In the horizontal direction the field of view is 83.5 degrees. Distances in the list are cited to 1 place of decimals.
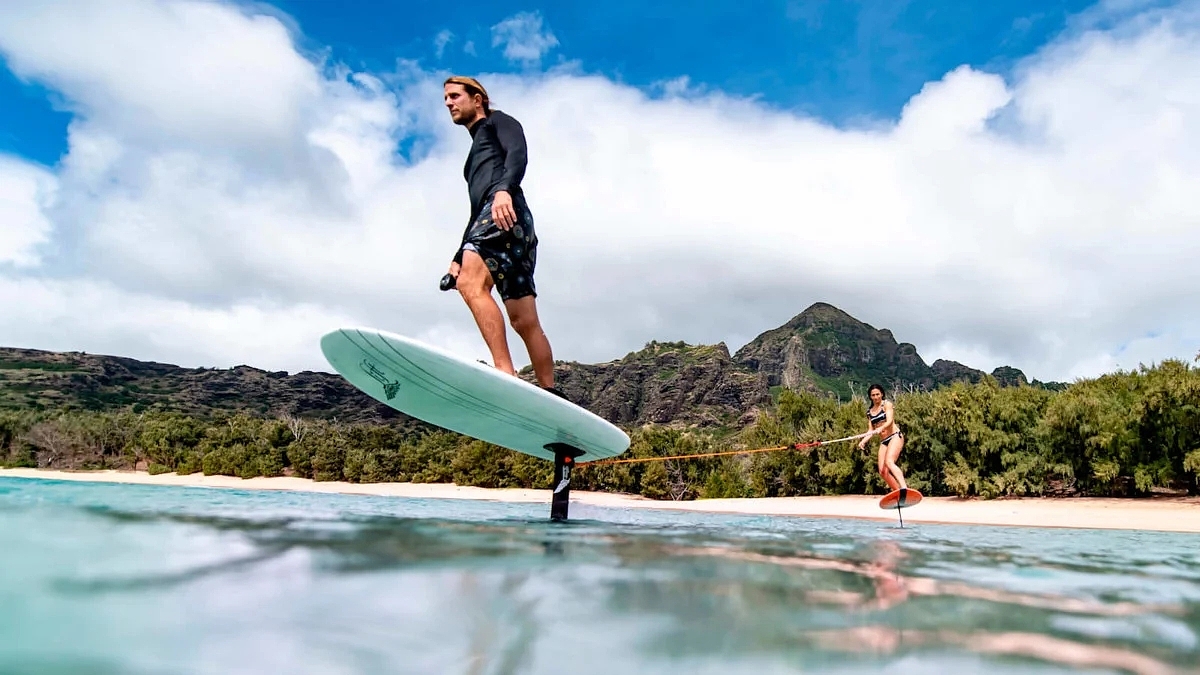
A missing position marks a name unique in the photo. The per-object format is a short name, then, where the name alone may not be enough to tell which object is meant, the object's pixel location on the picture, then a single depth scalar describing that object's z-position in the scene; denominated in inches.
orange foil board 328.5
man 174.7
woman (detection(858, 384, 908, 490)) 363.6
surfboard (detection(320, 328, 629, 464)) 160.1
